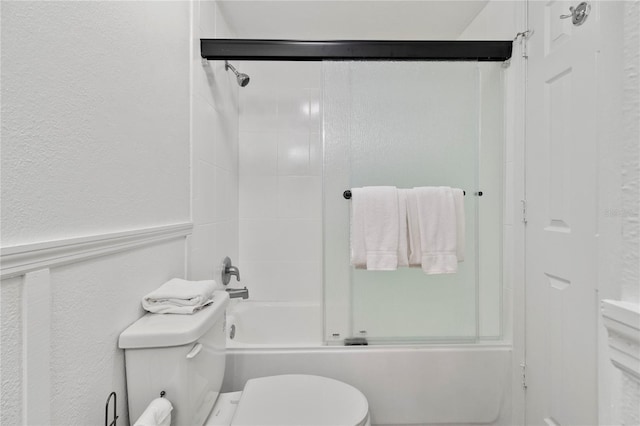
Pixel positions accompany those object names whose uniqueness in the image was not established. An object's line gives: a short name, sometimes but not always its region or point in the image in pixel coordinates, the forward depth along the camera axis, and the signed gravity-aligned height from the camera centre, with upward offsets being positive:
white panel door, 1.13 -0.03
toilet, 0.90 -0.52
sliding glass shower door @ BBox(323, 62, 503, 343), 1.58 +0.19
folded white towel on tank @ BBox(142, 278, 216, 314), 1.03 -0.27
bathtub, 1.50 -0.71
